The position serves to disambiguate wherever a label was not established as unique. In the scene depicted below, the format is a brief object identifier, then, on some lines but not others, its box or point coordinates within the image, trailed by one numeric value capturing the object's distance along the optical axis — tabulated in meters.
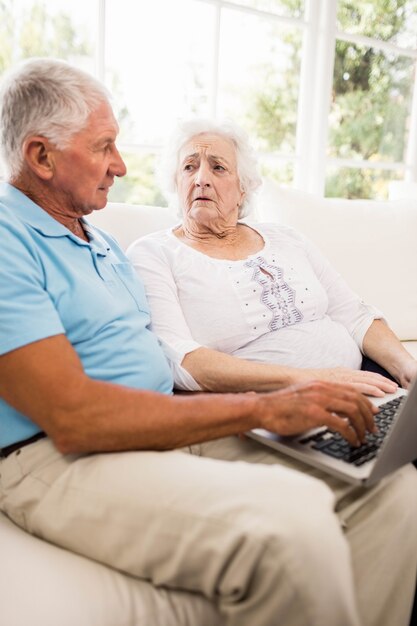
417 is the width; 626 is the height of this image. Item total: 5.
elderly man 0.74
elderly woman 1.34
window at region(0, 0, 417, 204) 2.51
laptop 0.83
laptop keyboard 0.92
